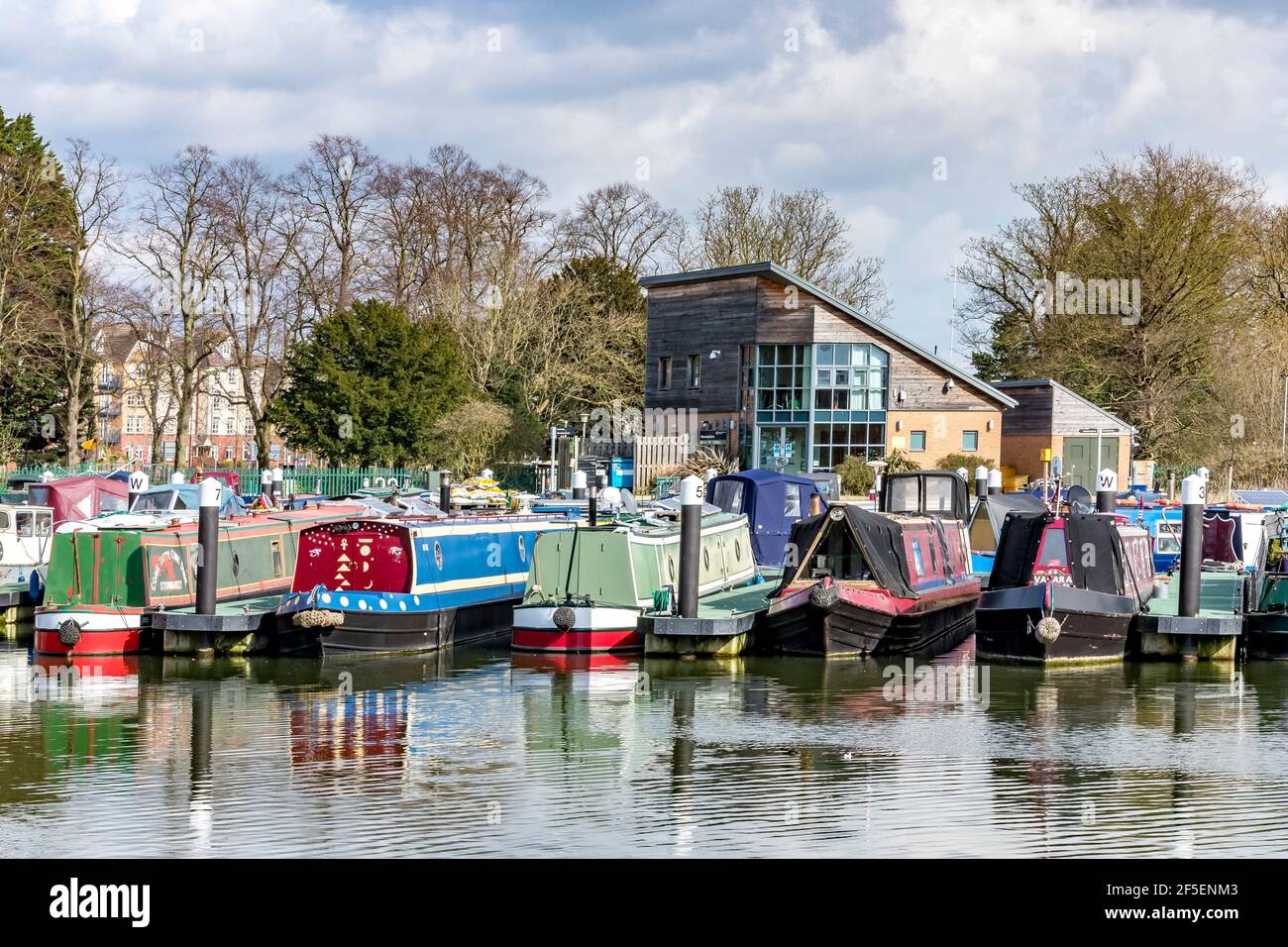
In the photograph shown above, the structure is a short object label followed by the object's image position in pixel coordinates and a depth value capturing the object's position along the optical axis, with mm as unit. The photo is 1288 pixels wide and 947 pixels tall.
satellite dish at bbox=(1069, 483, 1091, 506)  40531
